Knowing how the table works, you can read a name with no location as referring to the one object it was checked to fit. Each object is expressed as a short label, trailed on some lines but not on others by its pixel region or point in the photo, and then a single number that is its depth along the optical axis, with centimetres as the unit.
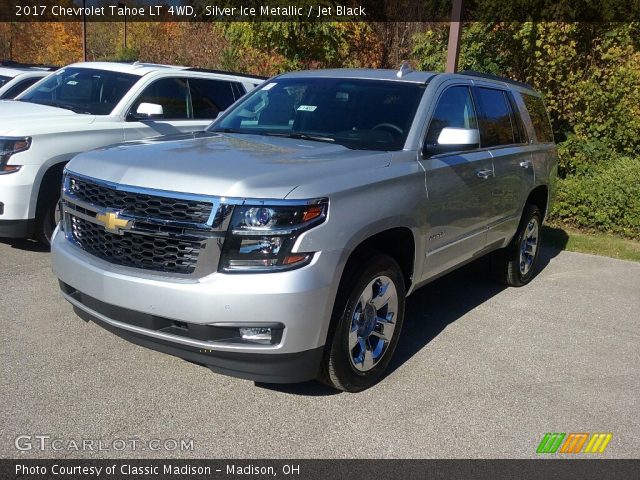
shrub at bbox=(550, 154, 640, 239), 903
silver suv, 315
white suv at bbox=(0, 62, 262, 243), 588
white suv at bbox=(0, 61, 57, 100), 1018
